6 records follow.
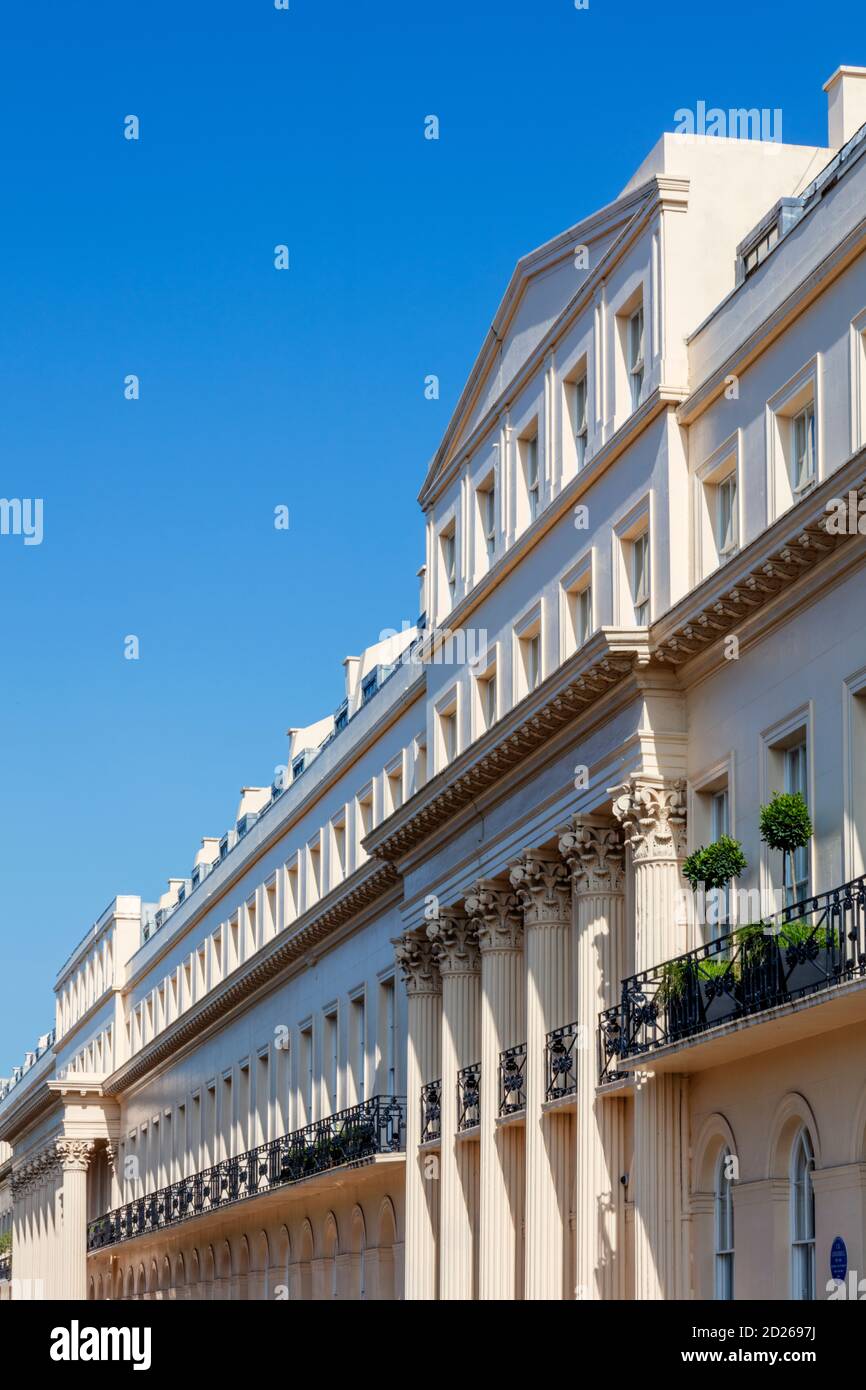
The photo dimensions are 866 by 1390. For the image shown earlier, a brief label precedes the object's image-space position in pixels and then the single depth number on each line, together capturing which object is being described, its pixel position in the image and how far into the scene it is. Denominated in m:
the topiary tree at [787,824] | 28.42
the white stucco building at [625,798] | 28.81
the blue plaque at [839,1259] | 27.20
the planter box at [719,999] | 29.33
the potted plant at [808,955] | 26.70
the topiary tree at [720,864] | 30.31
